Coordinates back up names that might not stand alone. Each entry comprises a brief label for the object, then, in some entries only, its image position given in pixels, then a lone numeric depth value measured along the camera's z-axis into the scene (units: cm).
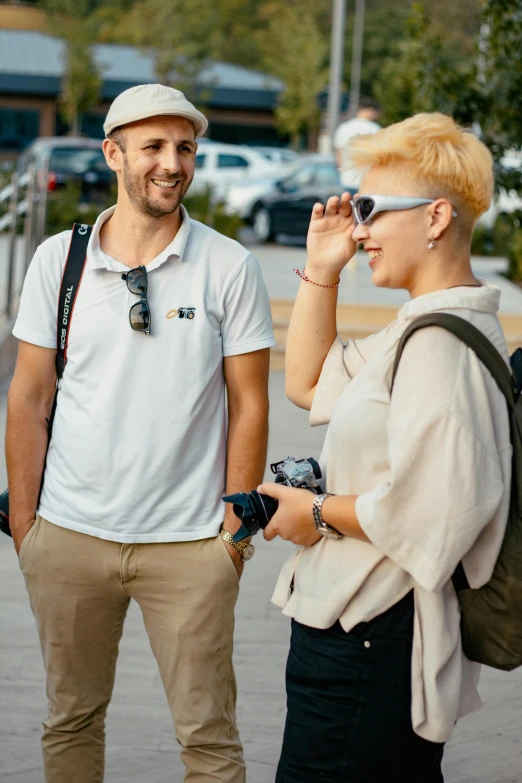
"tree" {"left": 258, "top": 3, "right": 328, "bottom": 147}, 4528
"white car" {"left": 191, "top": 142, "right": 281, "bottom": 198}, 2669
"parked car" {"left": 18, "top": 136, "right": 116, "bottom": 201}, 2367
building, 4562
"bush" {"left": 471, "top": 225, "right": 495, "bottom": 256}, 1945
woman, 211
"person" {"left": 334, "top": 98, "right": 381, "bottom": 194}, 1158
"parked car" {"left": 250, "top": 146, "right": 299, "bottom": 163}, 3425
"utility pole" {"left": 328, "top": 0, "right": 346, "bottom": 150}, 2027
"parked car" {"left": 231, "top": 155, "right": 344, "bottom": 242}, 2019
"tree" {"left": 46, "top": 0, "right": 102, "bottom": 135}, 4131
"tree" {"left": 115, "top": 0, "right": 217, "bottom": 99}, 3812
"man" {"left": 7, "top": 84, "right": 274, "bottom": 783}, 286
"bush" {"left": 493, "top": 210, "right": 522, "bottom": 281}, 1101
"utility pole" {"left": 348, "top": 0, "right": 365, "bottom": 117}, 6852
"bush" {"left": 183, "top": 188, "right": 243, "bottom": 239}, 1825
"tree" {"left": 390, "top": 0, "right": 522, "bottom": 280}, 1080
